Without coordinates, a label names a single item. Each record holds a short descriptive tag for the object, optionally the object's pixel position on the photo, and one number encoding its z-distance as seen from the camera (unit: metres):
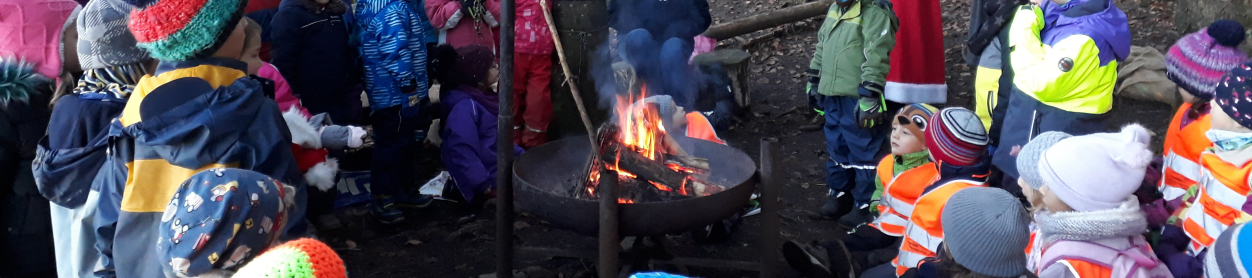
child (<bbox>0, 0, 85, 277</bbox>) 3.51
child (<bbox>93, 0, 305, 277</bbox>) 2.65
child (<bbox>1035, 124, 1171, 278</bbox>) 2.74
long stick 3.74
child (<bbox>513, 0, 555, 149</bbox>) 6.44
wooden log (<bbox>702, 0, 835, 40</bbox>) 9.62
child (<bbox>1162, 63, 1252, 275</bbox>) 3.13
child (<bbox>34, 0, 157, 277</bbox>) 2.94
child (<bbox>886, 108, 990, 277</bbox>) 3.49
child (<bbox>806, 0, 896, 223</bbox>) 5.12
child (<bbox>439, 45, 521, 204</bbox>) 5.67
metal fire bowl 3.40
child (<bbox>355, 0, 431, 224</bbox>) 5.56
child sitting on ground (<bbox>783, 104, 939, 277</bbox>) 4.05
